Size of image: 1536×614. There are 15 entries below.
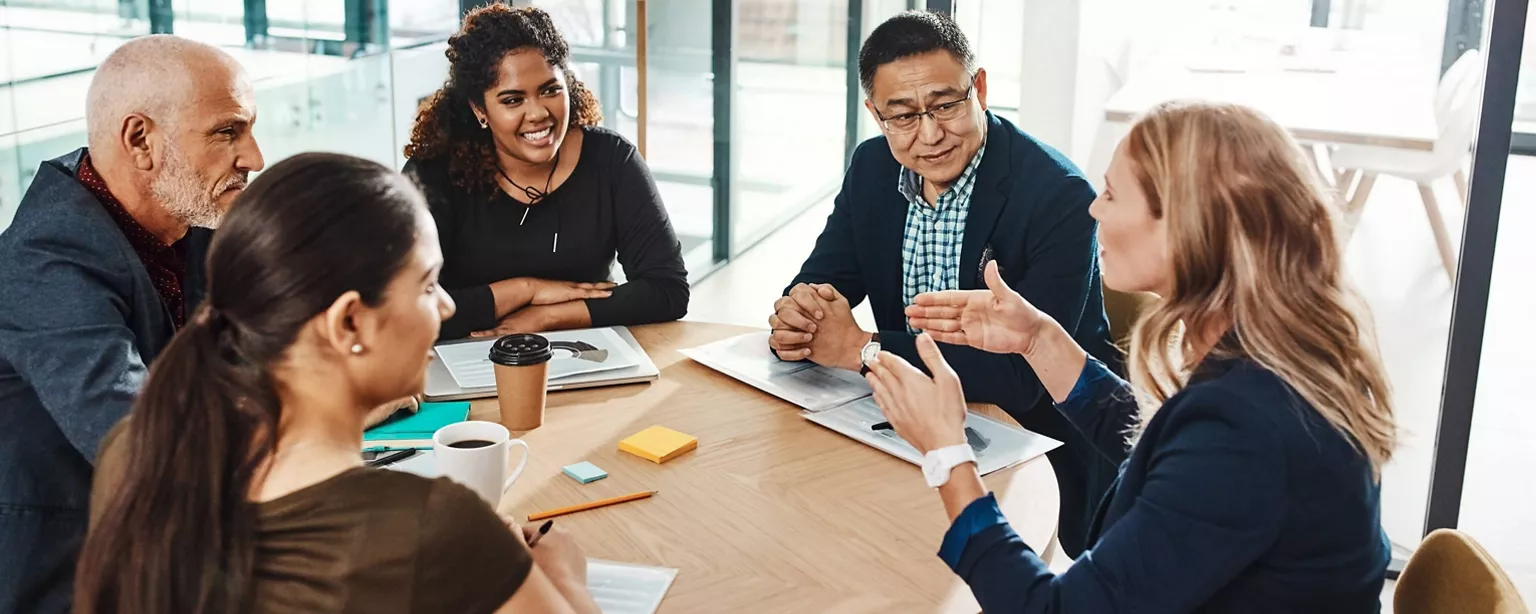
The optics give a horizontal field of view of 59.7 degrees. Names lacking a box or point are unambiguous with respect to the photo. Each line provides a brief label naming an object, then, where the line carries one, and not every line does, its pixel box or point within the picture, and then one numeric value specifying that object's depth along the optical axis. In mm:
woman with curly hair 2660
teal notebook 1844
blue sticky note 1754
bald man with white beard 1619
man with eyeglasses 2240
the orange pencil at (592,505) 1643
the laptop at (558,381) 2064
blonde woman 1311
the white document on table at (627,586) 1420
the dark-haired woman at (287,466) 1041
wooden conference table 1478
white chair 3102
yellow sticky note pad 1825
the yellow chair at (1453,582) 1321
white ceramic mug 1575
